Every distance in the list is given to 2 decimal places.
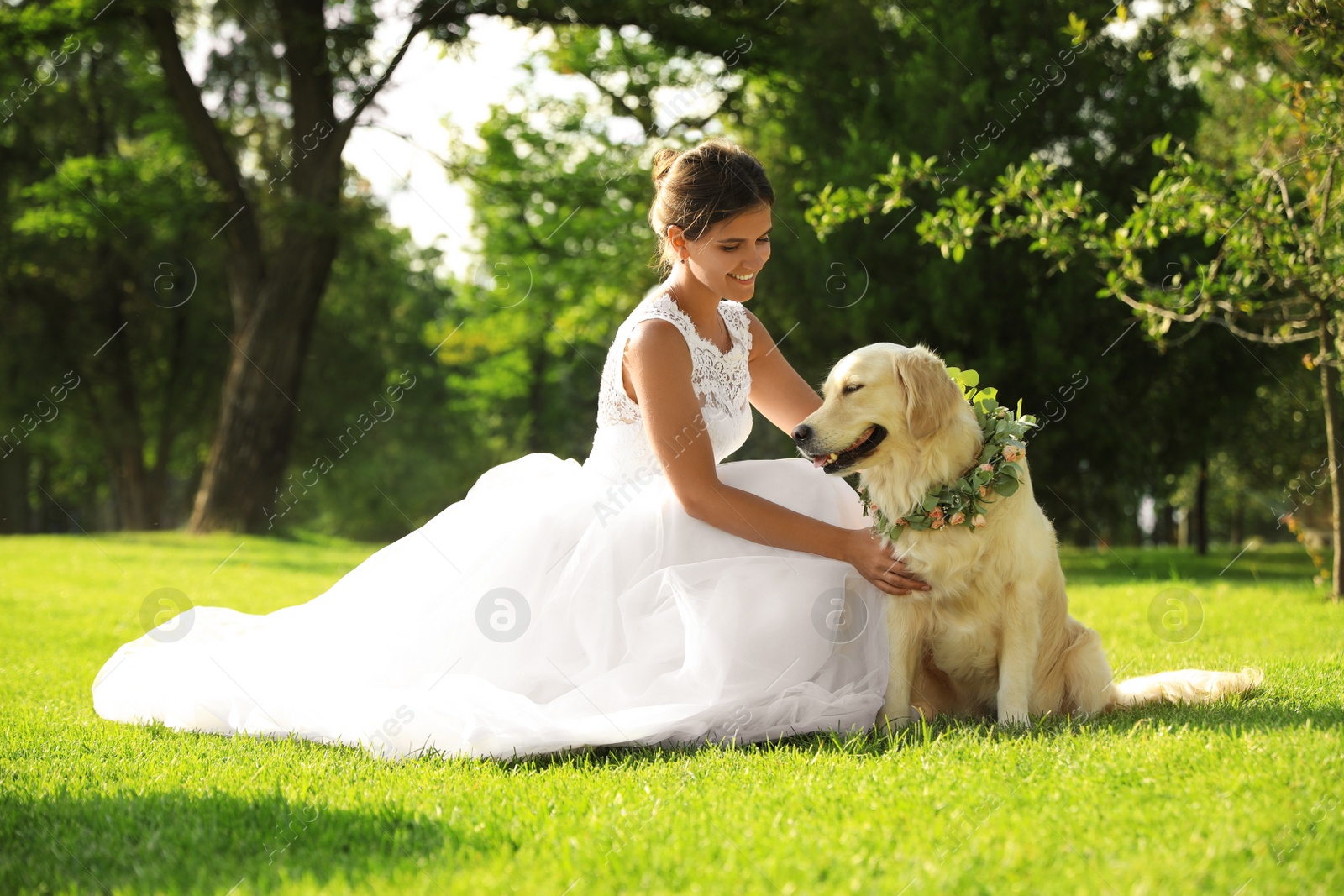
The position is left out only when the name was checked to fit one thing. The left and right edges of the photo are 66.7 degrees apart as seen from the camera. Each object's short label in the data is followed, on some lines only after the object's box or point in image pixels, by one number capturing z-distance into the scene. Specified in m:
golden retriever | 3.74
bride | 3.73
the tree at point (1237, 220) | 6.63
